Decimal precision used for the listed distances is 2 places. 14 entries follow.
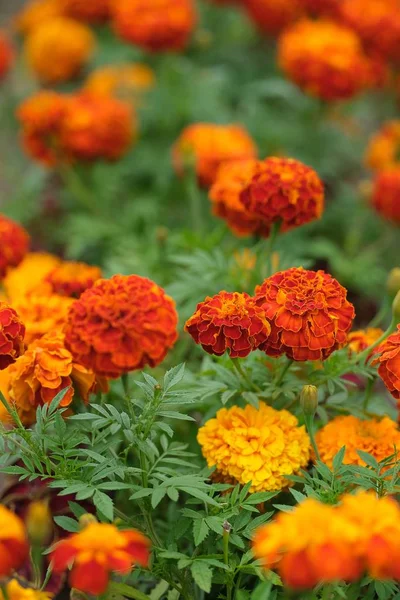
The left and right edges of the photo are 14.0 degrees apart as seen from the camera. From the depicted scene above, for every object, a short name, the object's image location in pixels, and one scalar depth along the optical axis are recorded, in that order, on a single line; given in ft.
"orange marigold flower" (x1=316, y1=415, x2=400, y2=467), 2.49
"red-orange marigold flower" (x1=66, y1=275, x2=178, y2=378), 2.32
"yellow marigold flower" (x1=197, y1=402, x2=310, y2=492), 2.43
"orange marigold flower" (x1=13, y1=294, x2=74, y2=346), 2.55
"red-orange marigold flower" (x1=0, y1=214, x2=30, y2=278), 2.73
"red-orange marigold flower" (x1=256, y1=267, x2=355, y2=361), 2.34
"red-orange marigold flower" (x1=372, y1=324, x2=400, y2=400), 2.35
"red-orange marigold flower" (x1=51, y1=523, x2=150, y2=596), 2.02
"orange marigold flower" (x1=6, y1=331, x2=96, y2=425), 2.41
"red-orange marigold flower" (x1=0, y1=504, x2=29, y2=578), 2.05
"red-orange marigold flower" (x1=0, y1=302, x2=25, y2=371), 2.31
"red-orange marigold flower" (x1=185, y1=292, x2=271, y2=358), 2.33
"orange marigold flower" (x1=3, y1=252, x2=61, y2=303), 2.85
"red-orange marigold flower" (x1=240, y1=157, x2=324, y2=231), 2.60
